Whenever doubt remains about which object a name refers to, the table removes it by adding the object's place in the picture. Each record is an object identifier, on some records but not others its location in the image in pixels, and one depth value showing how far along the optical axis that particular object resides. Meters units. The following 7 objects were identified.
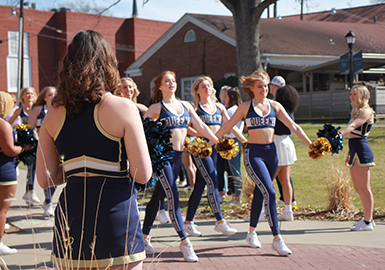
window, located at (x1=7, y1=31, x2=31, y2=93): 38.09
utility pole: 28.42
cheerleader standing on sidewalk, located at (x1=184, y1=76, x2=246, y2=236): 5.93
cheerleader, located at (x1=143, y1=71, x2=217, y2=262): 5.09
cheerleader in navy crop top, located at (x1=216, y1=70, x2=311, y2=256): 5.26
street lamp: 19.77
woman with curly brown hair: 2.32
